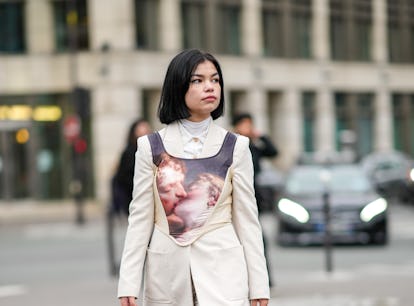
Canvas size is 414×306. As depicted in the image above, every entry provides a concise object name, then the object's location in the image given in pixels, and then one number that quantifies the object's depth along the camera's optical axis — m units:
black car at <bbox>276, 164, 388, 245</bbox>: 18.36
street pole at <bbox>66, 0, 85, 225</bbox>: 27.73
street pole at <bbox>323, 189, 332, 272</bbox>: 13.02
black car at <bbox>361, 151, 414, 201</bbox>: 33.47
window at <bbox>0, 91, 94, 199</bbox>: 37.97
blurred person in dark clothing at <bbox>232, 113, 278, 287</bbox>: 9.59
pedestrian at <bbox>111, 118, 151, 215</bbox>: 10.27
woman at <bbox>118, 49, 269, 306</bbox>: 4.68
